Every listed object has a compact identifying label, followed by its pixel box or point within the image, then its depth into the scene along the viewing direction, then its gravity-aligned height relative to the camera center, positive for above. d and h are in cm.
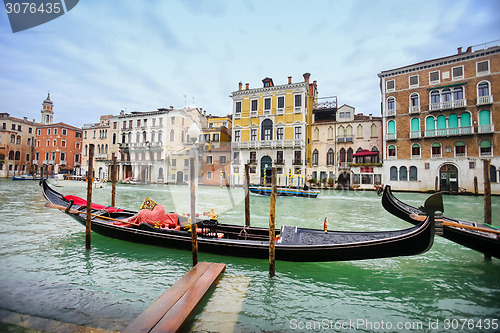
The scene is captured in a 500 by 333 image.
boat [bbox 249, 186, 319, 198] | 1646 -78
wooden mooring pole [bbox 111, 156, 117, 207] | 879 +6
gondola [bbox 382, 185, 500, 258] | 358 -85
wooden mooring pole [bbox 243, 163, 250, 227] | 642 -76
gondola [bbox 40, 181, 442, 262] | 341 -101
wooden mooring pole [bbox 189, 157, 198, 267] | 396 -66
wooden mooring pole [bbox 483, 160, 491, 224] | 610 -29
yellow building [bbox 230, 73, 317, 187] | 2229 +472
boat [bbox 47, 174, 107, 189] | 2150 -25
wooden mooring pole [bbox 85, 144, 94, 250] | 491 -70
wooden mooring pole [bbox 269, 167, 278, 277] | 379 -106
